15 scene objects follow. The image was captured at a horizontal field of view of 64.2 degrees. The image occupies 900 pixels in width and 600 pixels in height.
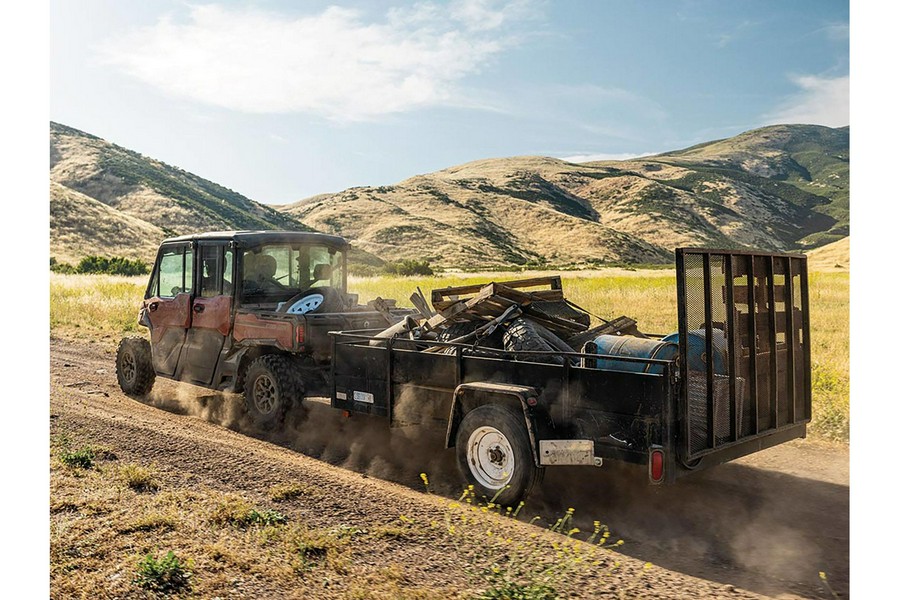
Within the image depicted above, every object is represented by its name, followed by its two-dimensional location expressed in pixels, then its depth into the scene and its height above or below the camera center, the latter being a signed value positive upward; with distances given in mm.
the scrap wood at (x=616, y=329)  7248 -214
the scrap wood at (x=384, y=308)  8803 +33
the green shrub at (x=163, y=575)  4484 -1660
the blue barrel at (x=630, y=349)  5664 -344
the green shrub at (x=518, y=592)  4055 -1613
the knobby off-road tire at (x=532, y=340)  6246 -276
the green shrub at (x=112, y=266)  43375 +2919
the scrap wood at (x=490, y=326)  6688 -155
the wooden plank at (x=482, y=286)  7375 +241
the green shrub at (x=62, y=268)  42266 +2795
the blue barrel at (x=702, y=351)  5508 -338
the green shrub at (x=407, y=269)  39328 +2350
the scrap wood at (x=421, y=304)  8367 +74
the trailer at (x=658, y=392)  5035 -654
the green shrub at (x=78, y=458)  6806 -1380
